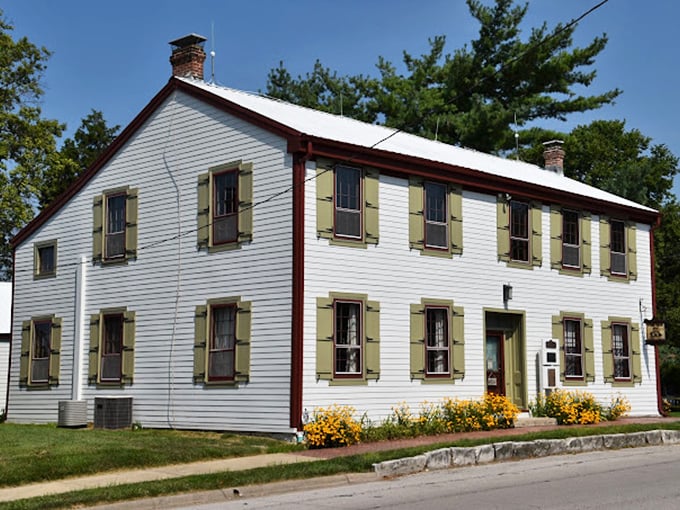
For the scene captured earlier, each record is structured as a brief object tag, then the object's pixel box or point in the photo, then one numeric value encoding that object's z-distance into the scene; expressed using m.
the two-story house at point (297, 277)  19.31
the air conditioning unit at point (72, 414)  22.02
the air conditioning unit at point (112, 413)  21.27
